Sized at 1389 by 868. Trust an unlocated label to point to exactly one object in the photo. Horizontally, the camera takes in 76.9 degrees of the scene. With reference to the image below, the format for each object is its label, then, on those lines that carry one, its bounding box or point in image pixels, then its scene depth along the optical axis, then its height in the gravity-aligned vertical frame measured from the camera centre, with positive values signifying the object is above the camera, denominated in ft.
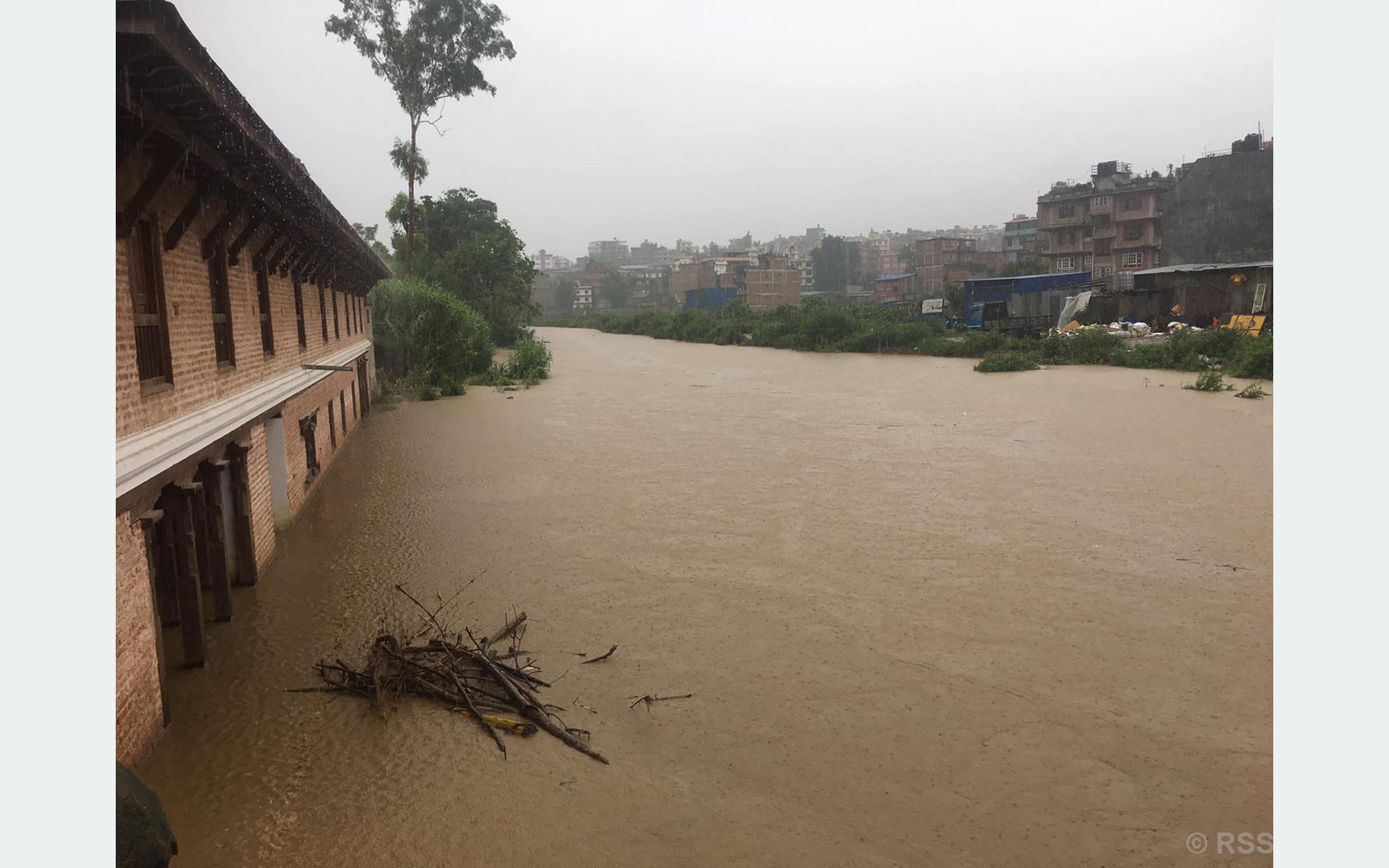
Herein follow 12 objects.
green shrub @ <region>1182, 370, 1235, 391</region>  74.84 -4.41
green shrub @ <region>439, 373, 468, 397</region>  88.17 -2.62
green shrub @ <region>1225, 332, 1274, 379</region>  79.46 -2.71
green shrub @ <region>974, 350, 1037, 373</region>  97.96 -2.67
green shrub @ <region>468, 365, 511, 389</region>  98.43 -2.32
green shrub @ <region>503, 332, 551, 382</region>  104.42 -0.60
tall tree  103.55 +37.98
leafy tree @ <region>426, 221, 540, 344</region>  128.36 +12.57
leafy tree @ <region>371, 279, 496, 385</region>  86.79 +2.94
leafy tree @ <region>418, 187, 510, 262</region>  149.38 +24.42
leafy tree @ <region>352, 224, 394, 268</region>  159.61 +25.90
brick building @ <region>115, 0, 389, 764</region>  16.65 +0.57
